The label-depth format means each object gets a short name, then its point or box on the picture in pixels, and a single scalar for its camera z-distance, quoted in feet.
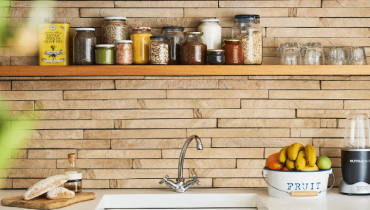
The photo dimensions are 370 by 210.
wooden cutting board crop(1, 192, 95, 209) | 7.33
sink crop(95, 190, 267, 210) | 8.36
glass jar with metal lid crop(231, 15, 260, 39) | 8.52
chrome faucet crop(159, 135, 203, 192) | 8.46
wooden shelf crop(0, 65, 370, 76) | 8.10
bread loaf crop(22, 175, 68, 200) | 7.58
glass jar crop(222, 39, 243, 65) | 8.20
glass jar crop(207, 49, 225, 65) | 8.21
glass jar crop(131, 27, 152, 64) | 8.39
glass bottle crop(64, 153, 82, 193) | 8.13
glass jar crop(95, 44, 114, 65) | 8.23
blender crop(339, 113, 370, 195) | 8.12
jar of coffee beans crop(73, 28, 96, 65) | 8.32
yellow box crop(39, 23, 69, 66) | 8.48
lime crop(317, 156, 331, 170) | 8.03
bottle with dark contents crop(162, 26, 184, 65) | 8.44
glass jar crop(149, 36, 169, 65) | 8.18
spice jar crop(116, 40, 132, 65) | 8.21
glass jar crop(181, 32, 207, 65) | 8.18
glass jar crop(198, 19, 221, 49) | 8.52
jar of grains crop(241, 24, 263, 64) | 8.37
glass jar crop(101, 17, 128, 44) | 8.45
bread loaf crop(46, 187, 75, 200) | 7.55
